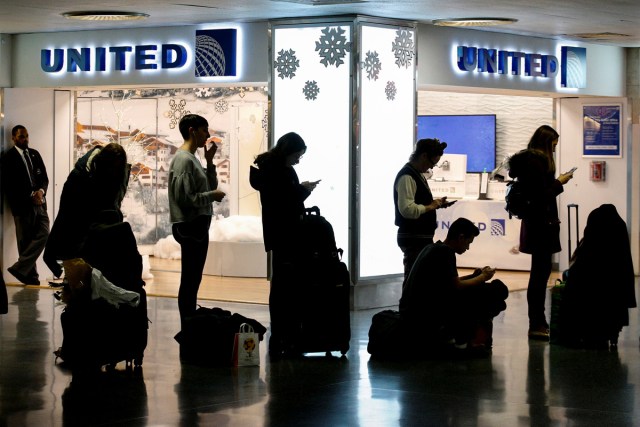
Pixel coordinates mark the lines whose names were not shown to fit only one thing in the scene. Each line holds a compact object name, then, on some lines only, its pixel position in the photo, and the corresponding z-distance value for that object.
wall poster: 14.37
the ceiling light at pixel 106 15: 11.05
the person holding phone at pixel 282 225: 7.95
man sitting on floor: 7.97
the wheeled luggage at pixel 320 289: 7.93
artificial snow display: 13.44
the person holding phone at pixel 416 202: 9.06
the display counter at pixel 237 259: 13.32
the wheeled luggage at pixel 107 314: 7.31
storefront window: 14.33
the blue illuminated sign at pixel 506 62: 11.98
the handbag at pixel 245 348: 7.66
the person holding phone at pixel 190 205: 8.32
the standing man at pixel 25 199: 12.48
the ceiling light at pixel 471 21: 11.37
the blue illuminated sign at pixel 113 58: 11.91
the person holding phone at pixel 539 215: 8.89
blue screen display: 15.34
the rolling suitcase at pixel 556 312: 8.62
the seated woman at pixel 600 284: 8.43
